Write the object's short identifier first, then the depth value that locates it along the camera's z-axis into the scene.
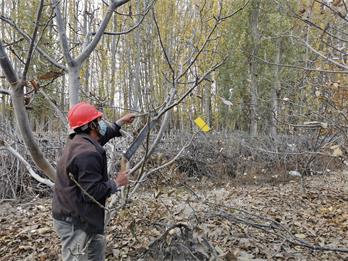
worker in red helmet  2.62
